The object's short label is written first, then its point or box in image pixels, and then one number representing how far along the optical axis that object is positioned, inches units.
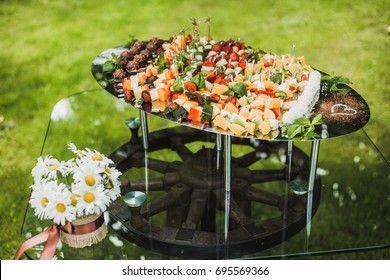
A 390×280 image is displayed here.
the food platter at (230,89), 93.1
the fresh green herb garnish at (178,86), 101.6
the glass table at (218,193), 90.6
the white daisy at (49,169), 88.0
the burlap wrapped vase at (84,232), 87.7
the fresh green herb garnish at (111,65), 113.1
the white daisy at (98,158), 89.6
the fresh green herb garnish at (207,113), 94.5
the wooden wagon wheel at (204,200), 91.4
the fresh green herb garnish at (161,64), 112.1
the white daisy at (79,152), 92.5
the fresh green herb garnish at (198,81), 102.7
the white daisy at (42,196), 83.9
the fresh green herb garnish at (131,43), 126.8
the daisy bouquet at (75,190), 83.7
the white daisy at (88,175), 85.3
